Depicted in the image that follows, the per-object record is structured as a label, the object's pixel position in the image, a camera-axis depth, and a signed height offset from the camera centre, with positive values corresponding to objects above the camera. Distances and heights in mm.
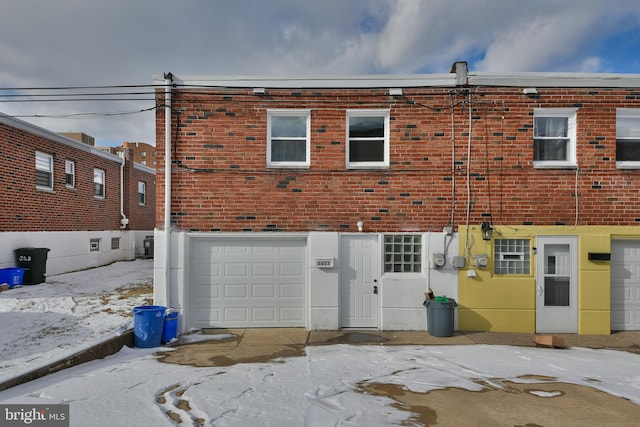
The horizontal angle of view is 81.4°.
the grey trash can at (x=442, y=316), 8375 -2224
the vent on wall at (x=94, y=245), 17000 -1377
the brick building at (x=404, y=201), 8797 +412
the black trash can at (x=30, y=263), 12453 -1630
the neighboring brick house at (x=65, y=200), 12695 +650
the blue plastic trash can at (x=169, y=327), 7961 -2391
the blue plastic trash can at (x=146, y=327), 7586 -2279
